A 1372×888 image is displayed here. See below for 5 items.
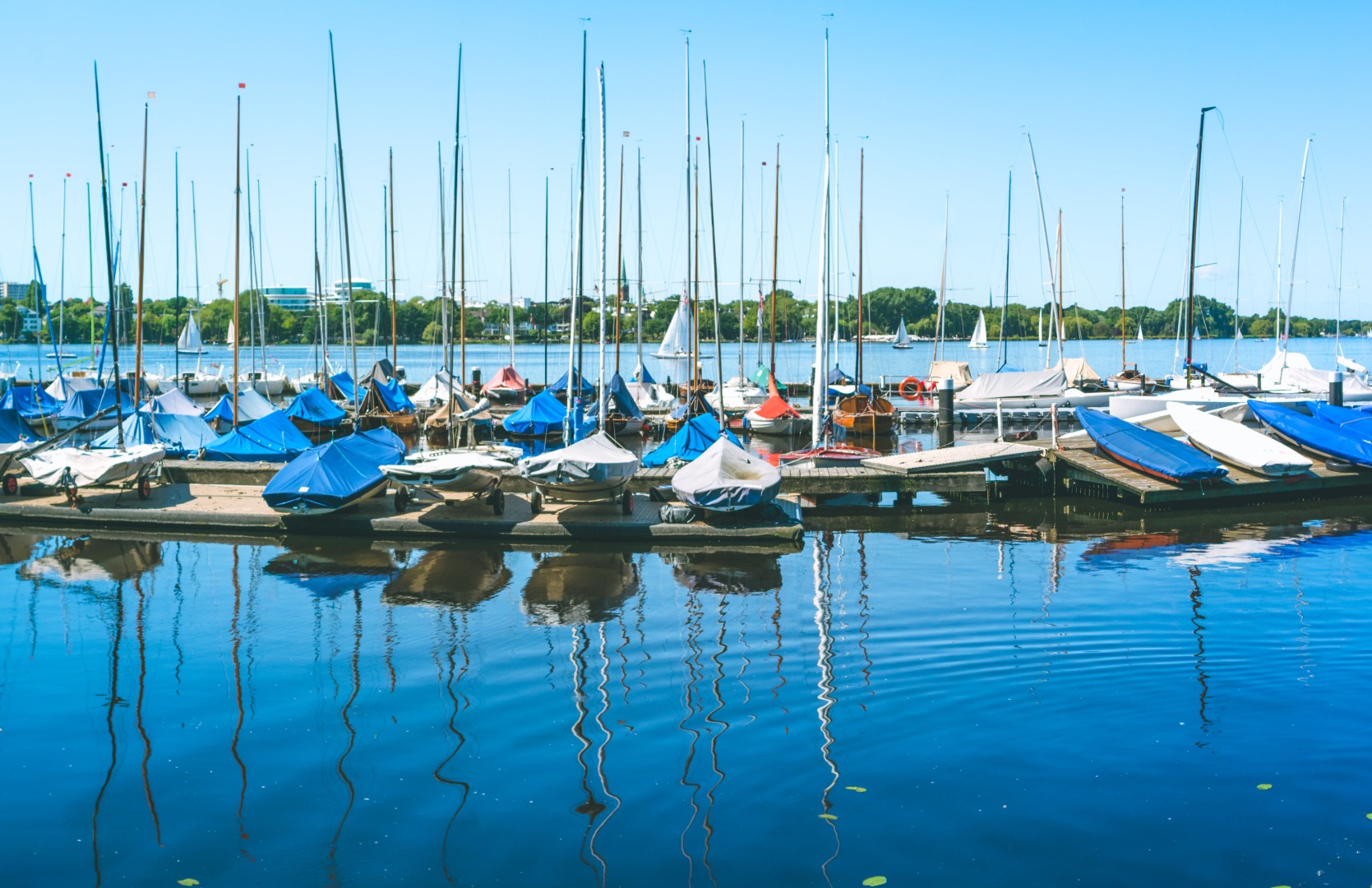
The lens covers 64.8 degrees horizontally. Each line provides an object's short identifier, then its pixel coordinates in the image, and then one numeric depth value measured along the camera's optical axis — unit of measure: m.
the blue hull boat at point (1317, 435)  28.28
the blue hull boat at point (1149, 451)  25.98
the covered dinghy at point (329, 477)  22.19
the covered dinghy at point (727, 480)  21.72
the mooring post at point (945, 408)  41.78
